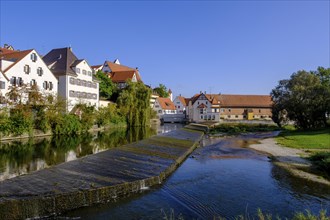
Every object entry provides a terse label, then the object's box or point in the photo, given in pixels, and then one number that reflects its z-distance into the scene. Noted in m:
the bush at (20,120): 35.26
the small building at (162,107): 97.62
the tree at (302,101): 45.25
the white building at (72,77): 51.81
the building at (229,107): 86.56
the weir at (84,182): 10.59
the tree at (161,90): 118.25
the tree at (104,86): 69.49
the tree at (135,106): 61.91
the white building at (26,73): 40.52
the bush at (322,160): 20.45
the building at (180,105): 113.93
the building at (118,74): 84.04
